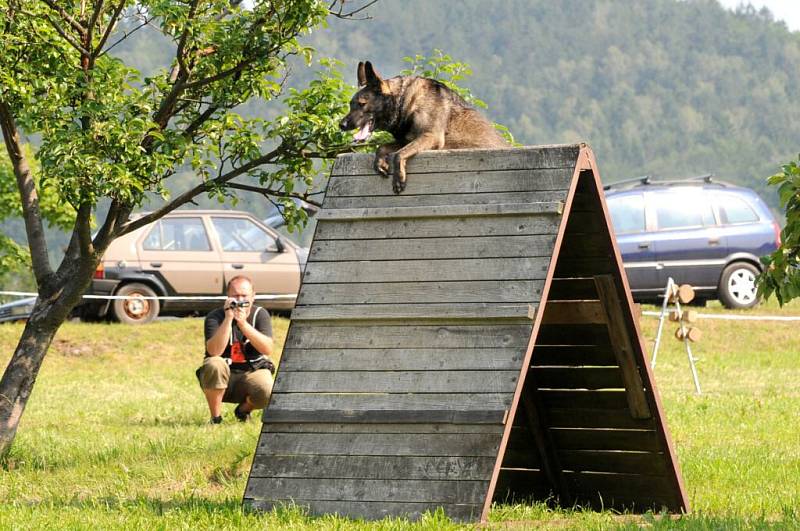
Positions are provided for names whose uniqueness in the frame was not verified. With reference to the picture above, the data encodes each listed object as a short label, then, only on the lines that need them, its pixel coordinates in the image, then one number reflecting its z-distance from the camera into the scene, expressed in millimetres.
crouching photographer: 19687
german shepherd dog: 13250
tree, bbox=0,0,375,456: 15594
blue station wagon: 37562
